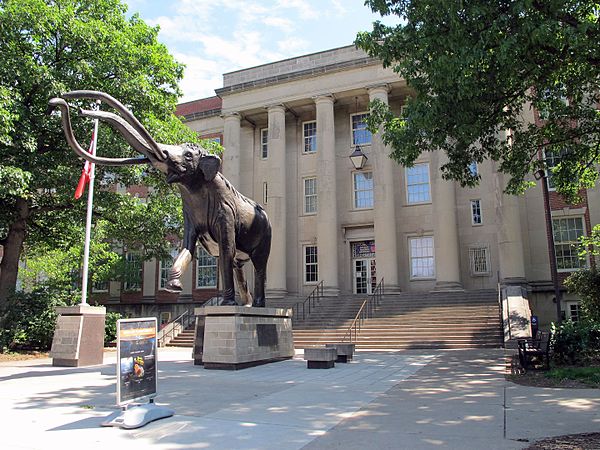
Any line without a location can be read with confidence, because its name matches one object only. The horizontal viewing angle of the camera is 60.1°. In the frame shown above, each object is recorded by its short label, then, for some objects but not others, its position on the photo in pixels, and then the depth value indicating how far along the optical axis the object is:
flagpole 14.74
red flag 15.17
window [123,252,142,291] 34.35
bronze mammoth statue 10.23
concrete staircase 18.72
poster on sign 6.11
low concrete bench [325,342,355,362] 14.01
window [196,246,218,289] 33.56
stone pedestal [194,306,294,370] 12.45
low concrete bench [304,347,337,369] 12.52
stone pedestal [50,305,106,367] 14.09
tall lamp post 19.27
